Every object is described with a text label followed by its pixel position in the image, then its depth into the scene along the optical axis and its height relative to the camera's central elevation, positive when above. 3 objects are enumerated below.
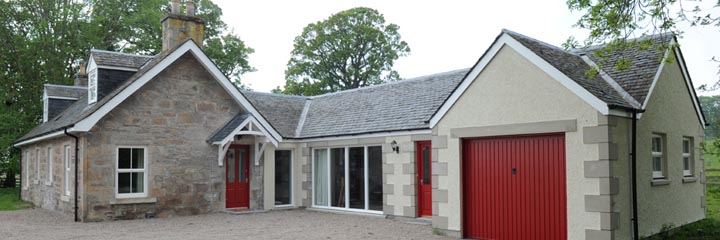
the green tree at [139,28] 28.36 +6.35
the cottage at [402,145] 9.83 +0.00
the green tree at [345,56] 40.50 +6.62
